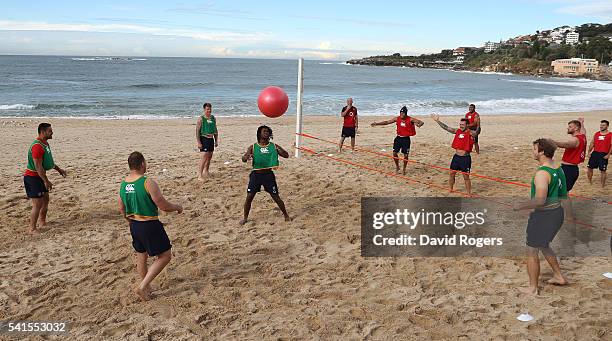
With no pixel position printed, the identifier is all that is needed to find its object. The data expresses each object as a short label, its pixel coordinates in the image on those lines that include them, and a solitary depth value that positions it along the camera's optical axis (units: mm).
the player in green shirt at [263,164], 6285
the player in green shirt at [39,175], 5707
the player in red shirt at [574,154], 6461
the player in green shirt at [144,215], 3992
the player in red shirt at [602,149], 8125
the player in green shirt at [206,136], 8438
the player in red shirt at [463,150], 7551
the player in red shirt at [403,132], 9062
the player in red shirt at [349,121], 10805
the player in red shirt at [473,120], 10531
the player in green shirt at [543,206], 4160
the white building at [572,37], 170162
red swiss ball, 8289
